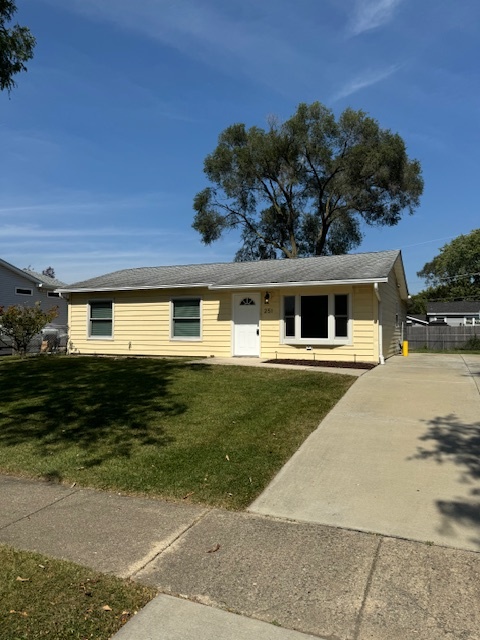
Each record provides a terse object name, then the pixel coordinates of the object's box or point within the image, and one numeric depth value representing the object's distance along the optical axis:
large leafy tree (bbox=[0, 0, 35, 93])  8.73
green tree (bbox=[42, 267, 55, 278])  95.25
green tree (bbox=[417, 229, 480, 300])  59.22
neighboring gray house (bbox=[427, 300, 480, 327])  44.41
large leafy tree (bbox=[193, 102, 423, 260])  31.28
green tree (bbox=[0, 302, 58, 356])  16.28
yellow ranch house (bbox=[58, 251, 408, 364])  13.75
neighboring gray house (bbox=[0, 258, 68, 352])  27.56
